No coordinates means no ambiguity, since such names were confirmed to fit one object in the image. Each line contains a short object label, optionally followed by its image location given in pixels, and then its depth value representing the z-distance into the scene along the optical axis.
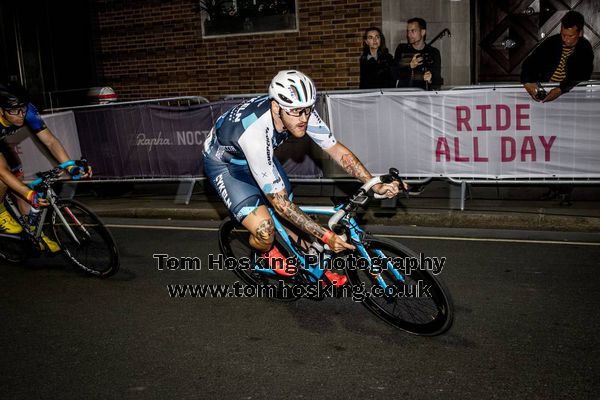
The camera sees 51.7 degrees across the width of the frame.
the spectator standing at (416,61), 8.98
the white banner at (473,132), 7.83
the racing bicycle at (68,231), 6.02
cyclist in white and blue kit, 4.38
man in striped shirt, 7.85
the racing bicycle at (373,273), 4.38
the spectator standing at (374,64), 9.24
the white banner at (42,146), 10.21
